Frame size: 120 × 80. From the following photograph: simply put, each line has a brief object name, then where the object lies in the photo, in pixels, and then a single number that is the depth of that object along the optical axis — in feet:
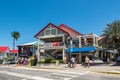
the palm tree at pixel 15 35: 112.36
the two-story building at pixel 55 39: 60.86
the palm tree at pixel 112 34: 47.35
